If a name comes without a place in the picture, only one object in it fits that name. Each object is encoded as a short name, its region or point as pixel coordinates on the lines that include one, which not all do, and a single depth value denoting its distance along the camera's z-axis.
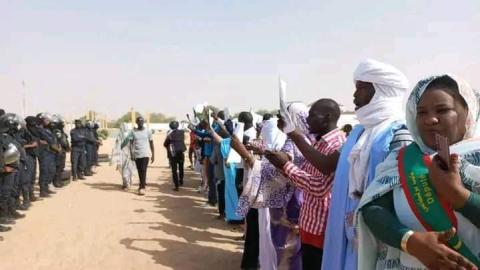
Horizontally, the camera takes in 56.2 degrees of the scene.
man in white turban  2.25
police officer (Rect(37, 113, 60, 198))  11.09
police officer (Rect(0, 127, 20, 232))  7.36
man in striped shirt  2.92
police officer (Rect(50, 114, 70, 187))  12.69
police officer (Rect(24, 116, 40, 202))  9.88
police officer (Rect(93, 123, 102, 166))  17.45
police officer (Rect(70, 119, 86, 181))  14.32
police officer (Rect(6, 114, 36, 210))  8.52
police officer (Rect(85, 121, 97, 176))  15.54
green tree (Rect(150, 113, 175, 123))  93.75
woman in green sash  1.40
